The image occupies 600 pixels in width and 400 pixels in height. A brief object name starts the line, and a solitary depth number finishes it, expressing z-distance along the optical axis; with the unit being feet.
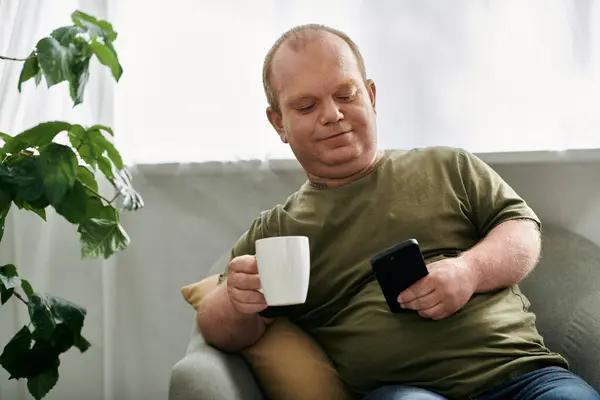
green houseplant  4.20
